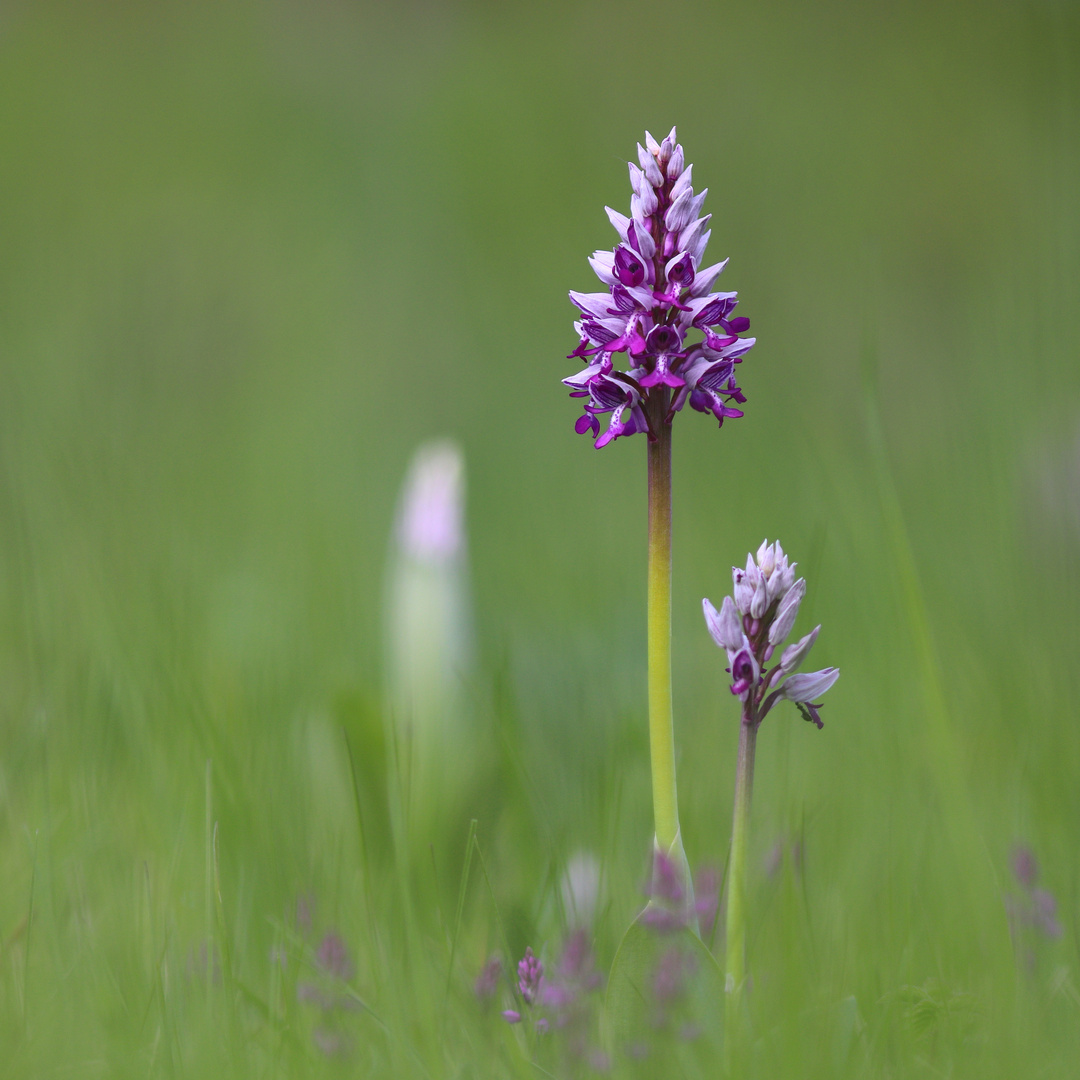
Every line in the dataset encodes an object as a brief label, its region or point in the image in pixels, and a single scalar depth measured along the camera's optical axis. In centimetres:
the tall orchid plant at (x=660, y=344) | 222
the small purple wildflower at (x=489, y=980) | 226
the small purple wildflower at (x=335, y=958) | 228
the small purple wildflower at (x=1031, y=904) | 230
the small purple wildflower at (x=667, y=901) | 221
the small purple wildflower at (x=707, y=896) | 233
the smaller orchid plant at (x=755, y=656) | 221
